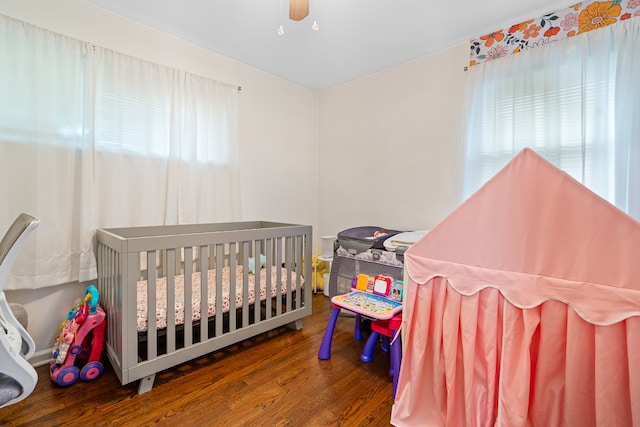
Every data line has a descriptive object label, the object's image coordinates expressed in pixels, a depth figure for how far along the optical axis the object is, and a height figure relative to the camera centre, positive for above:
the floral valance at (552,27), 1.79 +1.26
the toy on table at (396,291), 1.93 -0.55
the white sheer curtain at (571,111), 1.74 +0.69
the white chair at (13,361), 0.93 -0.51
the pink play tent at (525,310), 0.86 -0.34
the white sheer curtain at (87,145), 1.73 +0.42
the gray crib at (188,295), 1.55 -0.58
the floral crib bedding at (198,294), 1.69 -0.59
